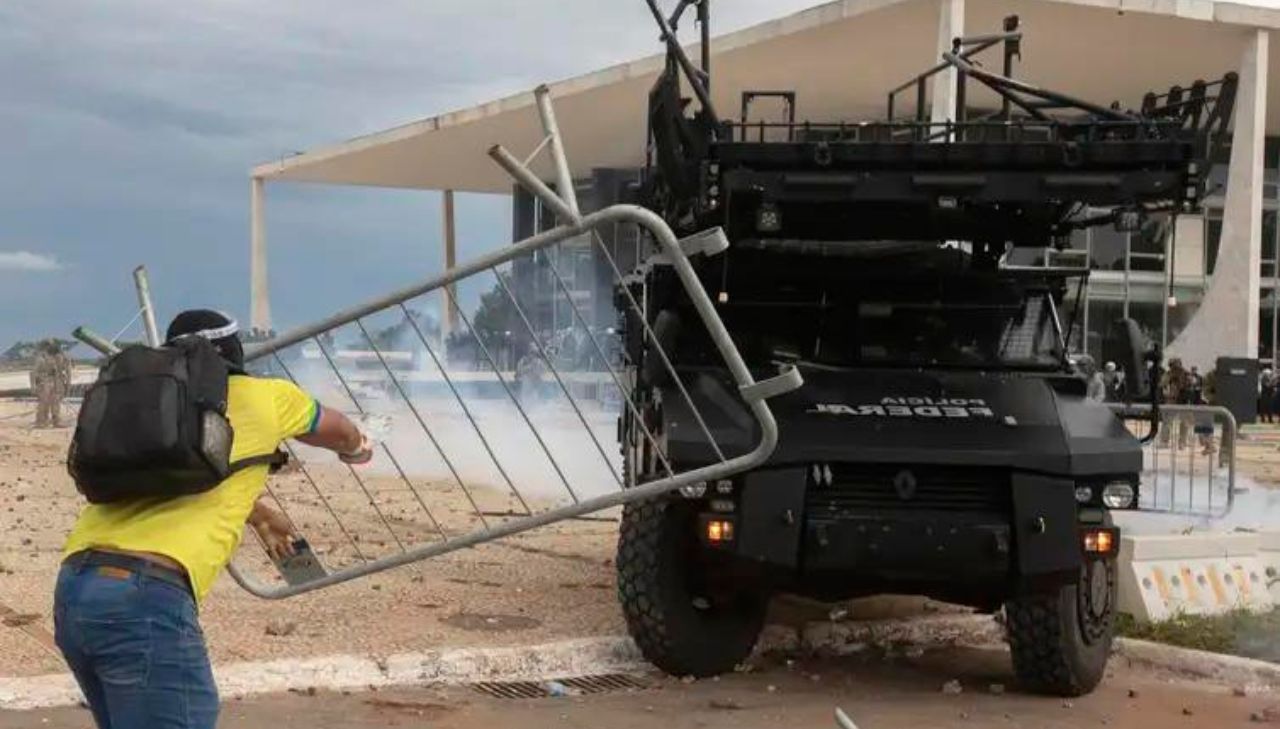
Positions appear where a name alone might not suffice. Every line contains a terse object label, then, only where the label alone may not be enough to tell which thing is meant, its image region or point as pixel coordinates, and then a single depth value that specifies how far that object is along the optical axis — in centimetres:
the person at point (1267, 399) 3034
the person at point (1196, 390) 2634
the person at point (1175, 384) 2545
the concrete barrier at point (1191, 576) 776
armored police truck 581
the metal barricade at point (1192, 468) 1116
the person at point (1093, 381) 698
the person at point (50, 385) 2156
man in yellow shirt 303
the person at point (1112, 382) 702
